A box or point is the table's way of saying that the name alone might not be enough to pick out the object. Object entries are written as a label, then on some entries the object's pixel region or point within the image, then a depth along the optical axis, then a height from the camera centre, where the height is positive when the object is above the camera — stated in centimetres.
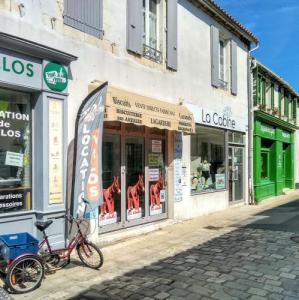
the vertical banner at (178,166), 781 -10
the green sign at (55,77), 501 +139
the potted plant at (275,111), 1370 +221
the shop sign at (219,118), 865 +133
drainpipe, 1148 +92
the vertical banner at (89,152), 520 +18
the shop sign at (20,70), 453 +138
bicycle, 389 -134
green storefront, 1206 +30
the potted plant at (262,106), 1212 +217
